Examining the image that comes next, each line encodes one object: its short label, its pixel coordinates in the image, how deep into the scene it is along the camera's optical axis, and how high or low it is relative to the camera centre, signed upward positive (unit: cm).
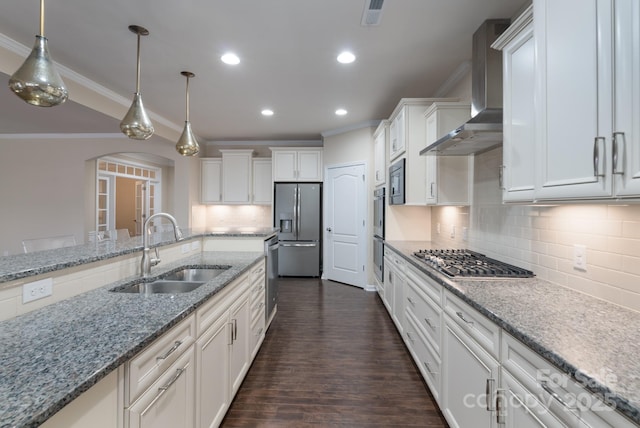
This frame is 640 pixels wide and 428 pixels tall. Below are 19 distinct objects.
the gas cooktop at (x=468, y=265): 175 -32
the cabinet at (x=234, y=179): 587 +76
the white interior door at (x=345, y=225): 482 -13
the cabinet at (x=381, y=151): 392 +93
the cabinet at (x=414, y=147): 302 +73
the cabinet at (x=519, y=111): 139 +54
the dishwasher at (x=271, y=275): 299 -62
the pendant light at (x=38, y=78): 144 +68
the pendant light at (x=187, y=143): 299 +75
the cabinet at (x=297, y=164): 555 +100
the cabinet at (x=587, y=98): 90 +42
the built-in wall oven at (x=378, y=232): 391 -20
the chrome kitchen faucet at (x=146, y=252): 183 -22
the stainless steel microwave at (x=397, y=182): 312 +40
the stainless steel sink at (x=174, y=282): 175 -43
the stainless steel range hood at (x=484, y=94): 188 +87
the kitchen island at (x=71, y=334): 67 -39
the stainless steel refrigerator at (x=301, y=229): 552 -22
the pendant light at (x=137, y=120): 226 +74
